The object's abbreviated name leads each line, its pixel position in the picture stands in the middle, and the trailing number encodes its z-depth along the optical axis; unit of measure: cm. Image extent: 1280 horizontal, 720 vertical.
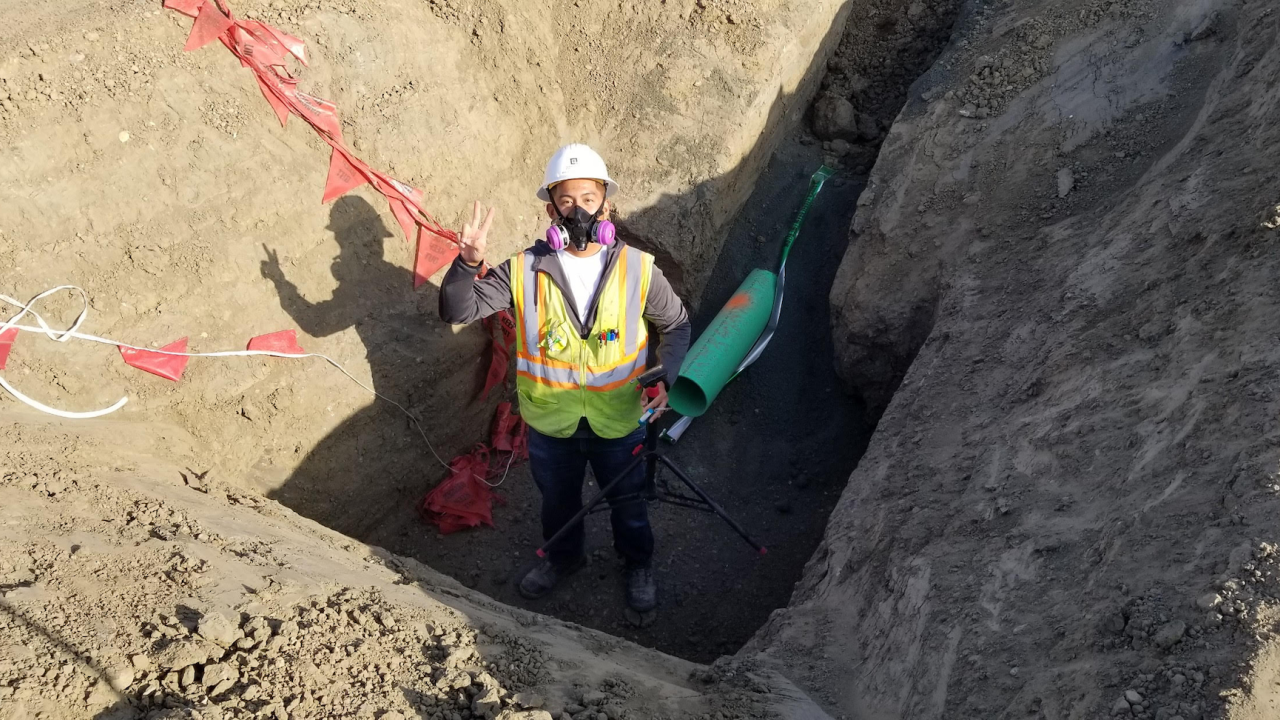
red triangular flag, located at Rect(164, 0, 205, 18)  495
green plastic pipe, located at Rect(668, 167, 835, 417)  576
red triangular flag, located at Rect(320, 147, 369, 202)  519
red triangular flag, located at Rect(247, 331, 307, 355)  482
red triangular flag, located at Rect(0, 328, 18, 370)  421
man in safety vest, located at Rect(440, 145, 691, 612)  405
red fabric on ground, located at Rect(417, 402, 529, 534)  558
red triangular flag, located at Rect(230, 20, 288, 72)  504
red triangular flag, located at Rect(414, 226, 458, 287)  554
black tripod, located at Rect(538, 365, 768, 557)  459
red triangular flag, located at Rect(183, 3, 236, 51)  497
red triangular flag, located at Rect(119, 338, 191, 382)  449
